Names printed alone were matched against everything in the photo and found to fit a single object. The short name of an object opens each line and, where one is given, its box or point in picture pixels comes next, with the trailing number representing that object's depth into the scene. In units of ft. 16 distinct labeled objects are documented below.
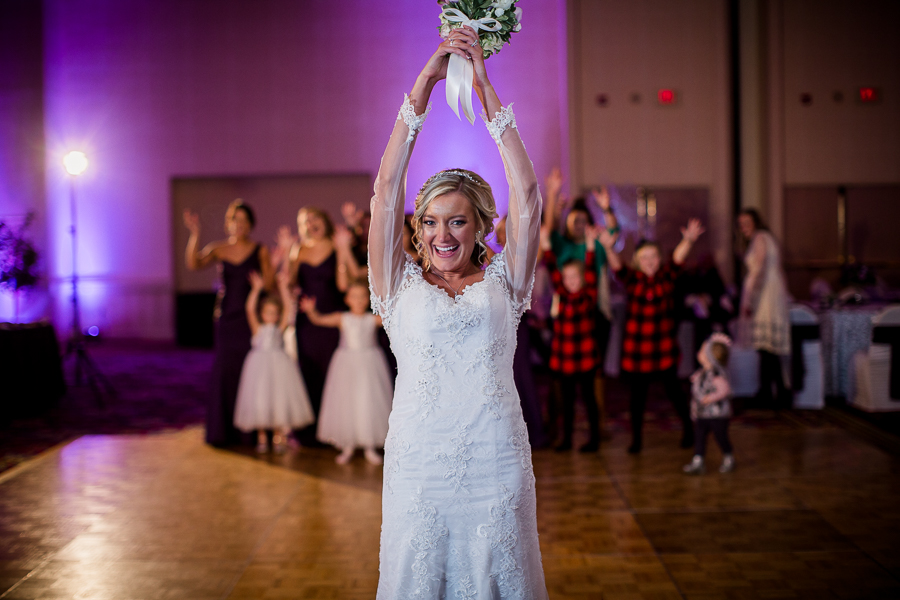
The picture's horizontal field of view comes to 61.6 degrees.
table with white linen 20.85
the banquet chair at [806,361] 20.45
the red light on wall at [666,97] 29.96
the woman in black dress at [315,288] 17.01
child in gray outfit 14.51
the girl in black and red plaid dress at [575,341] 16.15
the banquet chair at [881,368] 19.51
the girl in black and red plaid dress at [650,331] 16.29
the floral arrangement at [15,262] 23.04
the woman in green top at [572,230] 18.30
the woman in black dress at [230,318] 17.33
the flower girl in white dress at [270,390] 16.70
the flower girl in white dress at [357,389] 15.76
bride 5.88
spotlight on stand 27.53
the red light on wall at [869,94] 29.94
